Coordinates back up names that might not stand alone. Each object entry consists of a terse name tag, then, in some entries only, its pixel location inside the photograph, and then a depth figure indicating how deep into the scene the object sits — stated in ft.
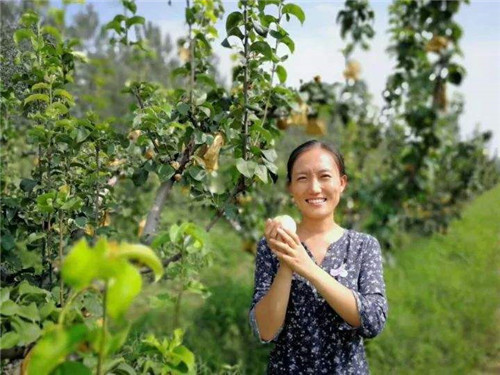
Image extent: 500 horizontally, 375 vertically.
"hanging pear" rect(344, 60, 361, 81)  12.92
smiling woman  3.52
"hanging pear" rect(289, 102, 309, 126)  7.55
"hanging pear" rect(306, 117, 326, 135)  8.79
